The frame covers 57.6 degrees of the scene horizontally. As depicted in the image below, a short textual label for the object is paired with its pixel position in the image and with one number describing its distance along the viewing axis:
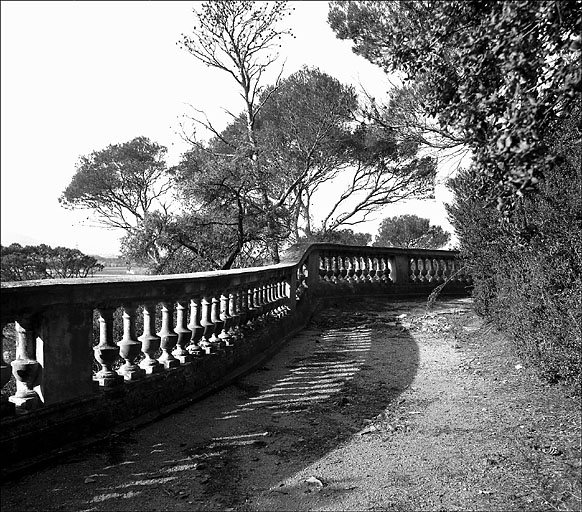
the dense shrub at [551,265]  3.40
